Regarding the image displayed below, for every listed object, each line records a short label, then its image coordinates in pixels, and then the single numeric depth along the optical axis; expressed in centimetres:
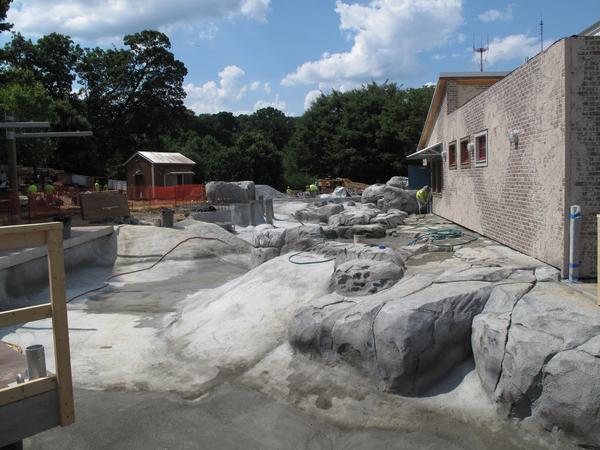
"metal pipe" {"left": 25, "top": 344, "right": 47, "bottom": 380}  355
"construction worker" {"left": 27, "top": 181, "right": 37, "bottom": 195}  2182
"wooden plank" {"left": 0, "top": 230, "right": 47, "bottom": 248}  332
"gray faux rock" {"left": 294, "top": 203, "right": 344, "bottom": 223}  2448
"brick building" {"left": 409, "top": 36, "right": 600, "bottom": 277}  758
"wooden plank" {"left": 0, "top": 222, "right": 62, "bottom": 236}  327
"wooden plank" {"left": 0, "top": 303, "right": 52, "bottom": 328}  333
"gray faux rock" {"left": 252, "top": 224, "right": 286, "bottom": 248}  1284
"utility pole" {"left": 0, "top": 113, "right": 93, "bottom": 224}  1554
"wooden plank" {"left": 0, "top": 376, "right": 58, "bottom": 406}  332
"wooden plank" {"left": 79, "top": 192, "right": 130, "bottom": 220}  2072
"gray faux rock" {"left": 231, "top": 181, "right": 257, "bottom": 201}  3105
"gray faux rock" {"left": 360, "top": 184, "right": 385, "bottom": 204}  2640
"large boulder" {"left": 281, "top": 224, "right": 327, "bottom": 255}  1238
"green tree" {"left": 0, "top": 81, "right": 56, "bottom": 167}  2432
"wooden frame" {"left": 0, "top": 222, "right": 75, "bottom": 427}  337
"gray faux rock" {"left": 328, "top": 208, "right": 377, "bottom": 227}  1765
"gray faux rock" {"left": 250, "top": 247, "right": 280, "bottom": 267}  1290
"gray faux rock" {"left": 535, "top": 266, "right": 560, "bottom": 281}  733
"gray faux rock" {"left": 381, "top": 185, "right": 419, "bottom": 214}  2352
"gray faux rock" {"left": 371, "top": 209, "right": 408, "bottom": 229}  1723
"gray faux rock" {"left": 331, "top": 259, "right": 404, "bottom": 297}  786
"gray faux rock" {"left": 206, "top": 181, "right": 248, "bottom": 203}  2986
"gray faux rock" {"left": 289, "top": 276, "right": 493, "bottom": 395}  628
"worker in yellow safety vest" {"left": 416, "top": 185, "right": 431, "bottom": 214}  2102
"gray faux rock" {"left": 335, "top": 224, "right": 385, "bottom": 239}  1497
